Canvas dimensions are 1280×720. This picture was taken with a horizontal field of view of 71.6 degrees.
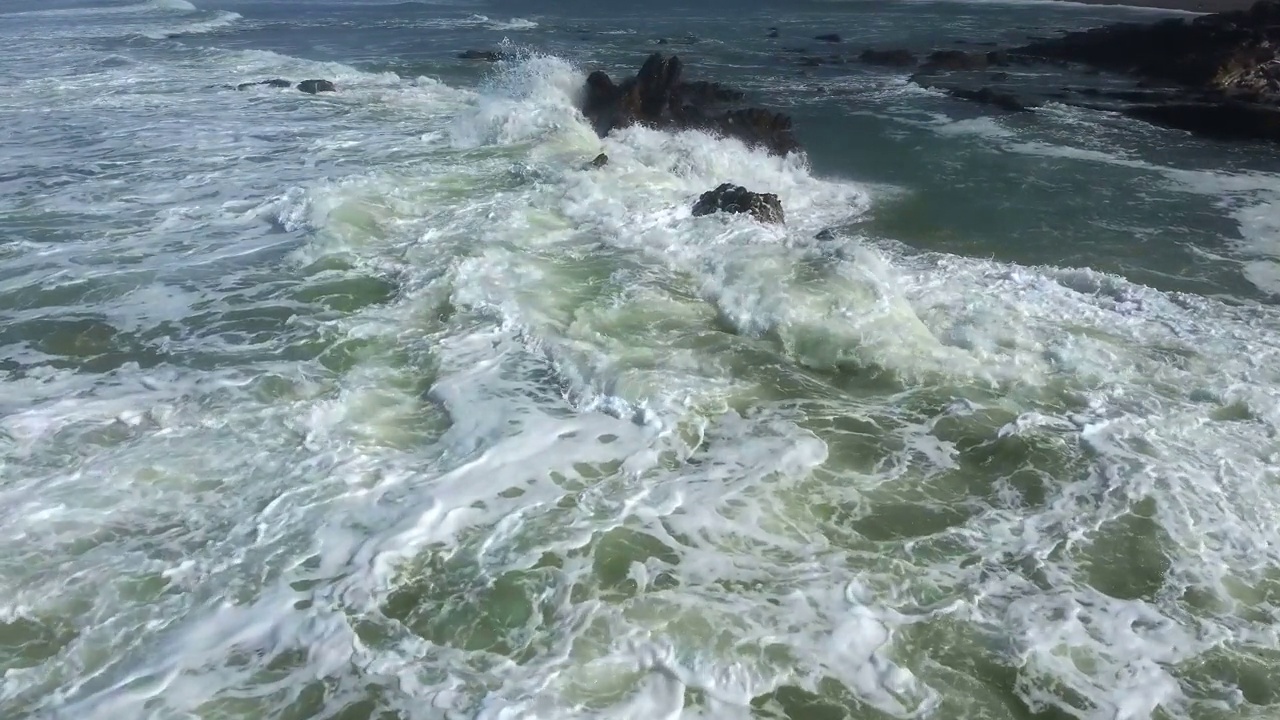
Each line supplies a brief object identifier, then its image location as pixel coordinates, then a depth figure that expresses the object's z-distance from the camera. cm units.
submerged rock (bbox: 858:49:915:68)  2533
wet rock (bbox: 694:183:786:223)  966
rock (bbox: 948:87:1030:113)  1803
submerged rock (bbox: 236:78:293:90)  1909
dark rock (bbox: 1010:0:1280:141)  1575
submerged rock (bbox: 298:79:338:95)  1845
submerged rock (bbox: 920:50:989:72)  2408
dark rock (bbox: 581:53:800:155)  1459
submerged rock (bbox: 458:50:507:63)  2505
